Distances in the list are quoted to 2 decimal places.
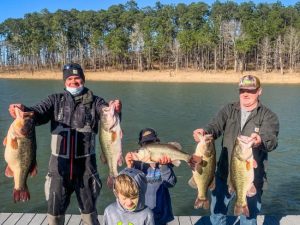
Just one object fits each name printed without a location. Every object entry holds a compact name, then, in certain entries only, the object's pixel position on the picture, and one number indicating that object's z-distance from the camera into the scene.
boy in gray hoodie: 2.63
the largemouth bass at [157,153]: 3.18
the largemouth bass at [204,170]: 3.10
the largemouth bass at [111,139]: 3.12
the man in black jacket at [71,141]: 3.38
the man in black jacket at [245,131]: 3.23
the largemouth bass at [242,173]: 2.93
